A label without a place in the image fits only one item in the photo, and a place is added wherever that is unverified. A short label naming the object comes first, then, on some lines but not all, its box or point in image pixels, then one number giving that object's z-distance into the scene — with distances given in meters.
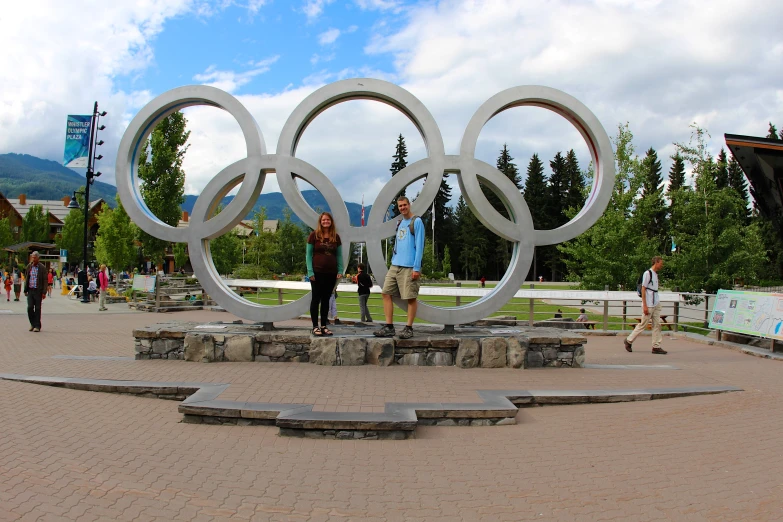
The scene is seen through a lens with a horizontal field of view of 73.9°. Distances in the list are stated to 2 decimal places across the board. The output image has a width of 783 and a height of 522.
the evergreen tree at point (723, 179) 51.19
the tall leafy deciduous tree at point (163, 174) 25.59
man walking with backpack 9.45
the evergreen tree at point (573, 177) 51.88
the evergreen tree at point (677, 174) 60.70
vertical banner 19.41
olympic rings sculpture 7.98
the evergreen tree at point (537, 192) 51.62
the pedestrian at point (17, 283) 22.34
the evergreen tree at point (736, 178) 54.09
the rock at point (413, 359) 7.31
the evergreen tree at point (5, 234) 51.36
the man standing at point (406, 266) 7.28
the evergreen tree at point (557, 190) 52.50
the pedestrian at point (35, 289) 11.38
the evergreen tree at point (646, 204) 19.38
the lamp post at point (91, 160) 21.16
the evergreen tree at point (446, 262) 52.78
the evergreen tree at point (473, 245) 56.62
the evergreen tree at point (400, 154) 59.56
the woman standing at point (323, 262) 7.58
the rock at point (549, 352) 7.59
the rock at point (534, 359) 7.56
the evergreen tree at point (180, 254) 35.19
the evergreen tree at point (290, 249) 42.31
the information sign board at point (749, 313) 9.49
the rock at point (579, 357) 7.60
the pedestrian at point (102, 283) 18.95
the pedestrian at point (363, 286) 11.83
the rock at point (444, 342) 7.29
